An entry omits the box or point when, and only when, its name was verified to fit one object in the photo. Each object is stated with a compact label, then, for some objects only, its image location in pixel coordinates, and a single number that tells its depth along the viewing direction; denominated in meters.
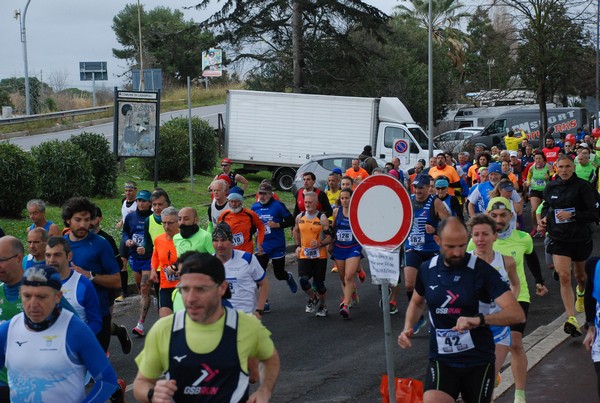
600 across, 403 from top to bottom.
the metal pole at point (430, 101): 28.56
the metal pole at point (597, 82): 39.56
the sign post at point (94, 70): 43.94
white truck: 29.91
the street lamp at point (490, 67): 40.68
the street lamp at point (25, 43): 36.67
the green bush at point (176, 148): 26.61
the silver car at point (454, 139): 38.34
